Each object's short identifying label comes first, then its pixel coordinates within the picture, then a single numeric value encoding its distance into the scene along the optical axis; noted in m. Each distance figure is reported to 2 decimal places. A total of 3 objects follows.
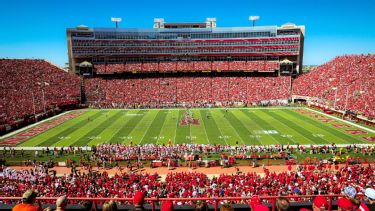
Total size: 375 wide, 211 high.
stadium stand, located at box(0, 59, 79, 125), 43.66
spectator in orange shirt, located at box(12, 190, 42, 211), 4.08
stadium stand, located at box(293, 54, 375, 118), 44.12
